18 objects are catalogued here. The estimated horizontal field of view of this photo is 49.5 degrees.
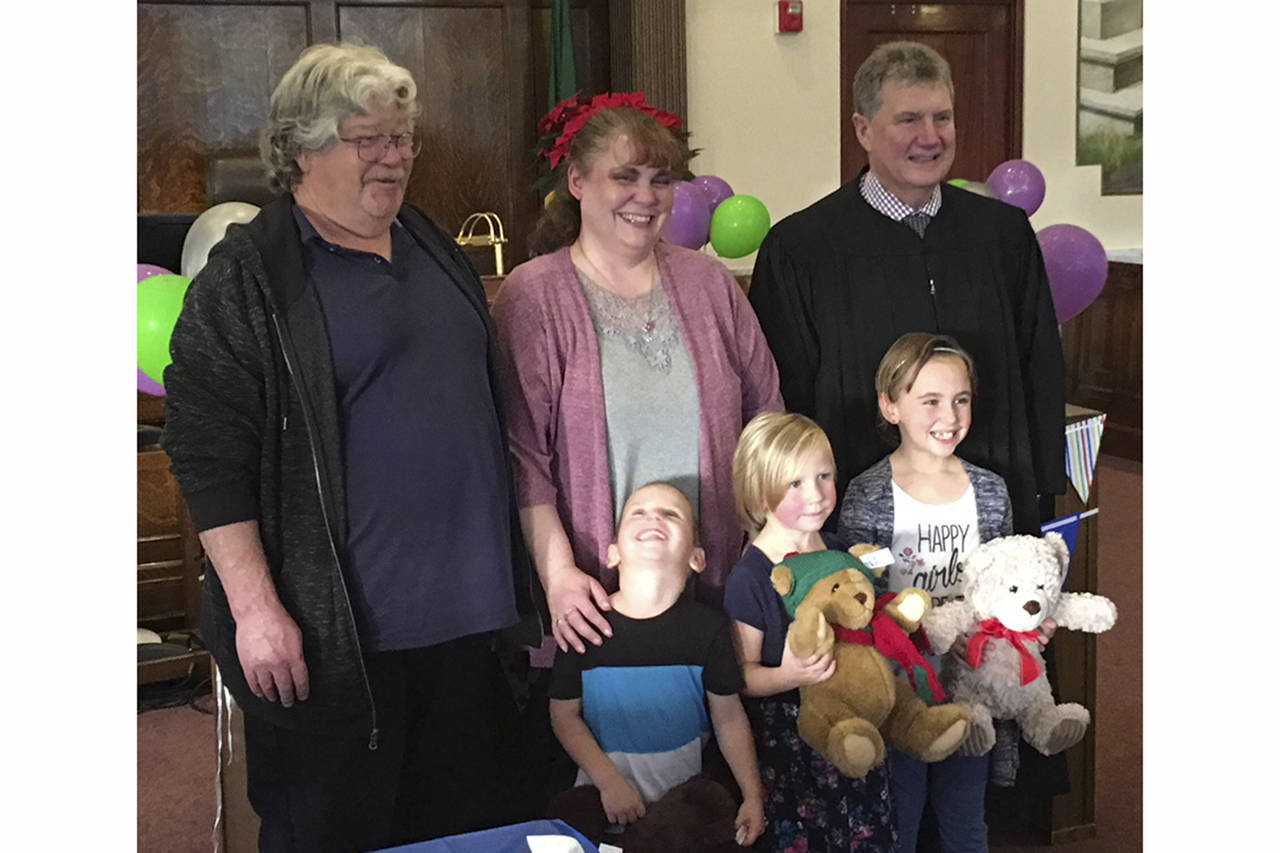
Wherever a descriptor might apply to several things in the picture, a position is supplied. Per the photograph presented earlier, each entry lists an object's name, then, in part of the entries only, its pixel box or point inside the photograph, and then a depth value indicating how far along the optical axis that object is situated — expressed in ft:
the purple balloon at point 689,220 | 11.21
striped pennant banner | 8.94
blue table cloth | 5.47
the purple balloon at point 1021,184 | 11.80
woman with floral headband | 6.67
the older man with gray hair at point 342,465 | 5.77
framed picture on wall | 22.82
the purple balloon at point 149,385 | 7.36
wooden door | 22.11
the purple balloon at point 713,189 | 12.21
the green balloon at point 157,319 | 7.02
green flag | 20.49
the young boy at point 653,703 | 6.58
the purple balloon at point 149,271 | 7.81
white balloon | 8.55
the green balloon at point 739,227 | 11.39
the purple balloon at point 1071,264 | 9.49
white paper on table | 5.21
